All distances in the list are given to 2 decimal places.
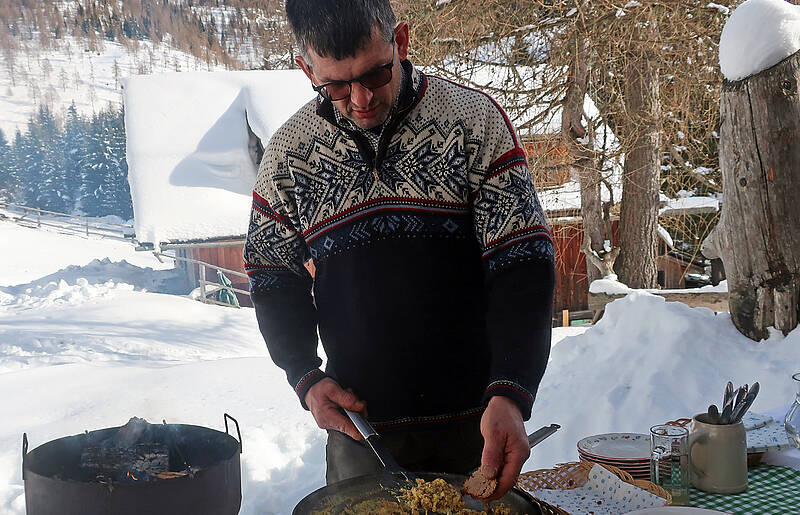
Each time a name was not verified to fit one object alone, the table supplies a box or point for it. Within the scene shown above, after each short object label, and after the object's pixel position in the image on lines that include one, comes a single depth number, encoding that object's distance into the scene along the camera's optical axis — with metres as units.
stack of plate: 1.41
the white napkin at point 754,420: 1.57
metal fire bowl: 1.69
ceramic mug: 1.28
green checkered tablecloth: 1.23
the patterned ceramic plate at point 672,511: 0.99
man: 1.21
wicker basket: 1.31
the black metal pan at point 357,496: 0.97
